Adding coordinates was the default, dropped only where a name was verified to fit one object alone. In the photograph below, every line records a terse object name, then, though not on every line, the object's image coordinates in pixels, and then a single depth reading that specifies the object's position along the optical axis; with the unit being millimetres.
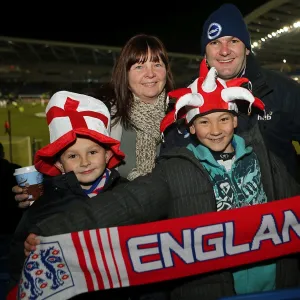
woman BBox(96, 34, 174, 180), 2418
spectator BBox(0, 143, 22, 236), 3406
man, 2396
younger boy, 1730
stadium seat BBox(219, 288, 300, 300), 1388
